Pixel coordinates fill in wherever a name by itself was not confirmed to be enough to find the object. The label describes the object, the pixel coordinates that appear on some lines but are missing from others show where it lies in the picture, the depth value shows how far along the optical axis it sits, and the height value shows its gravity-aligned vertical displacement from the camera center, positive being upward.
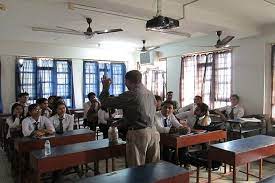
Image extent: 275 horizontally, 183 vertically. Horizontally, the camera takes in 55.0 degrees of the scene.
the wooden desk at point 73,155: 2.79 -0.83
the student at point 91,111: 6.29 -0.71
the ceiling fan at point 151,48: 9.32 +1.20
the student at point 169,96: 7.32 -0.40
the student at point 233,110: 6.38 -0.72
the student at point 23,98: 6.40 -0.39
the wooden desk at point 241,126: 5.66 -0.99
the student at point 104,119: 5.88 -0.84
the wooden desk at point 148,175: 2.18 -0.81
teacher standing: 2.79 -0.33
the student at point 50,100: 6.39 -0.45
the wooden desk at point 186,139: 3.81 -0.86
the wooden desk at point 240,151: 3.05 -0.84
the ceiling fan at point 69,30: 5.34 +1.13
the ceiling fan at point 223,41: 6.30 +0.98
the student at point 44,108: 5.39 -0.53
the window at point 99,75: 9.39 +0.26
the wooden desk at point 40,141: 3.65 -0.88
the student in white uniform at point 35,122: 4.16 -0.64
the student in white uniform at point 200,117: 4.48 -0.62
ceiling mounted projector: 3.58 +0.81
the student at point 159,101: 5.31 -0.41
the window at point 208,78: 7.08 +0.11
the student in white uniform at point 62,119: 4.60 -0.66
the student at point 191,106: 5.92 -0.58
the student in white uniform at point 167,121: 4.05 -0.63
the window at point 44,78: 8.19 +0.14
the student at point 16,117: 4.75 -0.65
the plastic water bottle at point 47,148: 2.97 -0.75
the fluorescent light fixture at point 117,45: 8.87 +1.30
